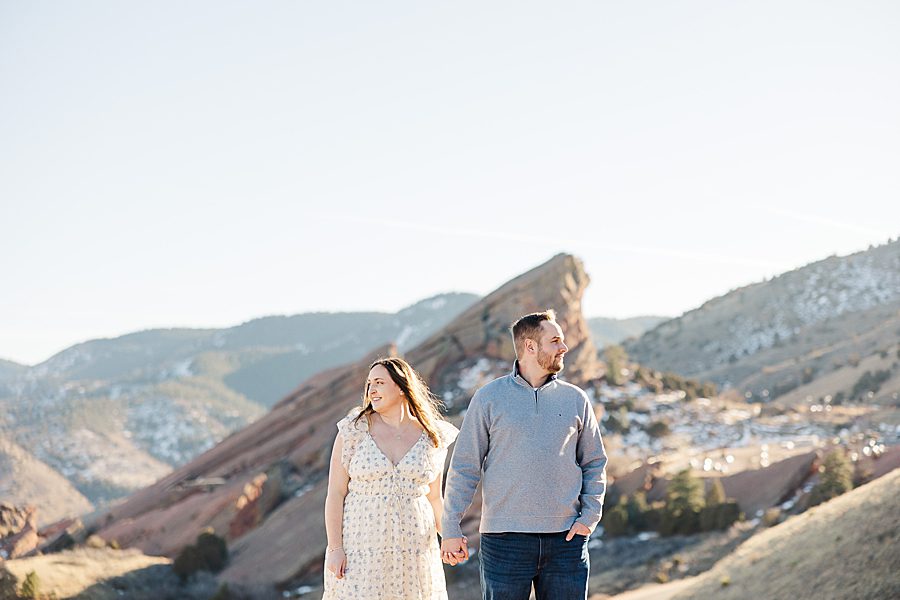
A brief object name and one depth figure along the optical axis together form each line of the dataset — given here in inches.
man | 188.5
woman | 216.2
